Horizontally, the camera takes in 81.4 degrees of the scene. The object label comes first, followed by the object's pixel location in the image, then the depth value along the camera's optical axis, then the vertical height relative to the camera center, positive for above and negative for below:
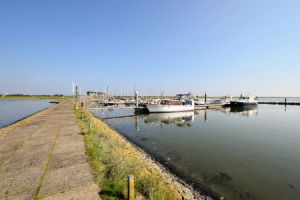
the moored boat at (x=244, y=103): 63.84 -2.71
